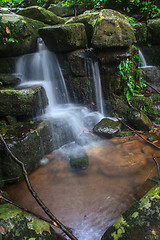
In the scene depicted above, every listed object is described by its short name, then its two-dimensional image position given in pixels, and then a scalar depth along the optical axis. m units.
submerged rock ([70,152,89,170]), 3.61
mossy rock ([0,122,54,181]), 3.24
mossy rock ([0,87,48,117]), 4.24
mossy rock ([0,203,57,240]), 1.84
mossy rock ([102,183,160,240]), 1.73
